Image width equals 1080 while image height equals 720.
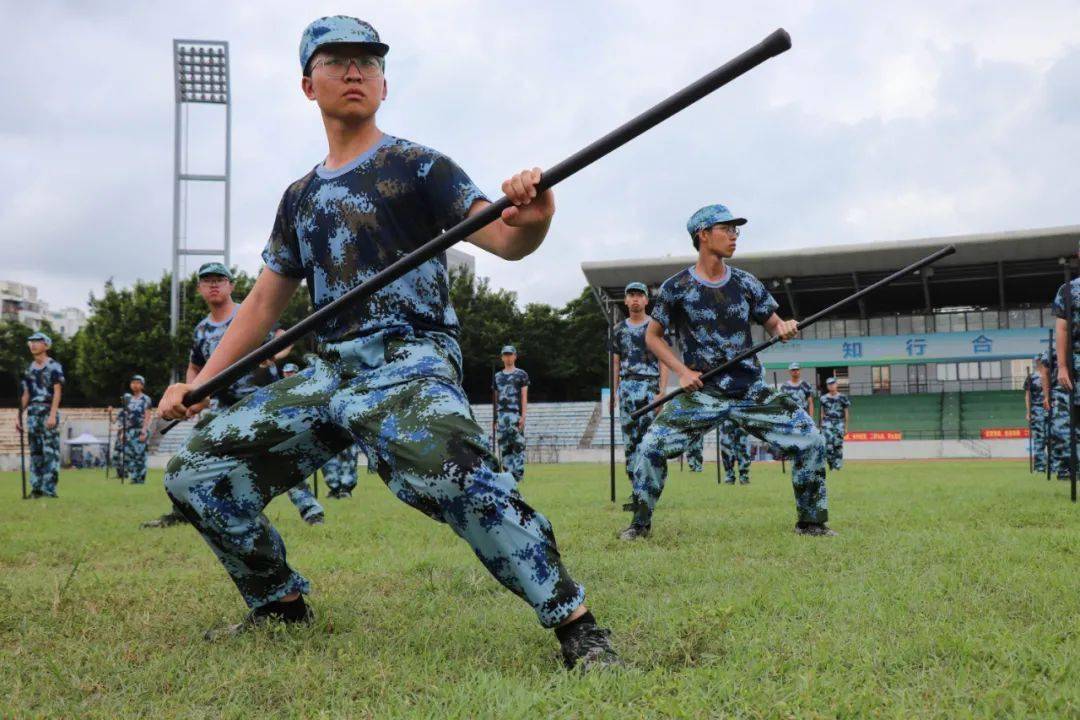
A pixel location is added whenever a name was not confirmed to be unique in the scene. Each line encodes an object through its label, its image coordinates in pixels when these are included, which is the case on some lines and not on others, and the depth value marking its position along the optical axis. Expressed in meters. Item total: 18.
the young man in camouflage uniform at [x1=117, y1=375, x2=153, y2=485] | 19.22
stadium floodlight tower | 46.53
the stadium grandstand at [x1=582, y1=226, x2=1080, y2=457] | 39.41
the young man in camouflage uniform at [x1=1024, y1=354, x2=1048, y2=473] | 17.50
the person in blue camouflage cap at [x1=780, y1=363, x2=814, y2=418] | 18.75
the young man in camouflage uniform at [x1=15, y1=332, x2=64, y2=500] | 13.48
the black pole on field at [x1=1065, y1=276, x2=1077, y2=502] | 8.24
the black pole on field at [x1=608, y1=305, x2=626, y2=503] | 9.55
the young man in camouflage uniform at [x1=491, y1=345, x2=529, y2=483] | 15.62
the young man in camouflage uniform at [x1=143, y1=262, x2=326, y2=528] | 7.98
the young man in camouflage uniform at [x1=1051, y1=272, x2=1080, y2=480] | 8.28
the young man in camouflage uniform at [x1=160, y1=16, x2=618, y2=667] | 2.85
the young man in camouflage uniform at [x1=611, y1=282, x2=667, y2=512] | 11.26
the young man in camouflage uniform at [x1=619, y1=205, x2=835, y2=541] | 6.21
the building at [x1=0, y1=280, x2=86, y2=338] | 100.62
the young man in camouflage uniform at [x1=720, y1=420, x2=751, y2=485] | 14.91
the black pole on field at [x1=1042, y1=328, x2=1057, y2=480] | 11.45
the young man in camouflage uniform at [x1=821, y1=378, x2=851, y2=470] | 20.59
